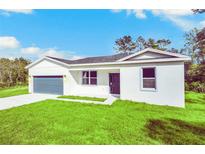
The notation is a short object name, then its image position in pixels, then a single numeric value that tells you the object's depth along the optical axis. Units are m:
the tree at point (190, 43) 23.85
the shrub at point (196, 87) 15.45
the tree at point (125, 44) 31.11
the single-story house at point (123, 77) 8.73
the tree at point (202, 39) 11.46
